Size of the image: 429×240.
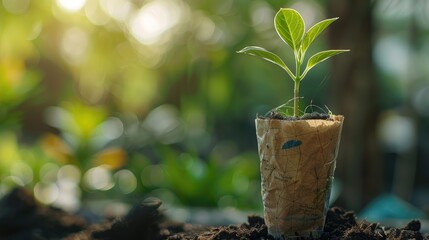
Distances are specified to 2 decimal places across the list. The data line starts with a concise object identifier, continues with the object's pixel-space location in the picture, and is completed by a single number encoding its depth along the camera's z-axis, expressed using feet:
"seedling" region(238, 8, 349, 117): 3.26
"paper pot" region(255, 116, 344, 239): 3.28
